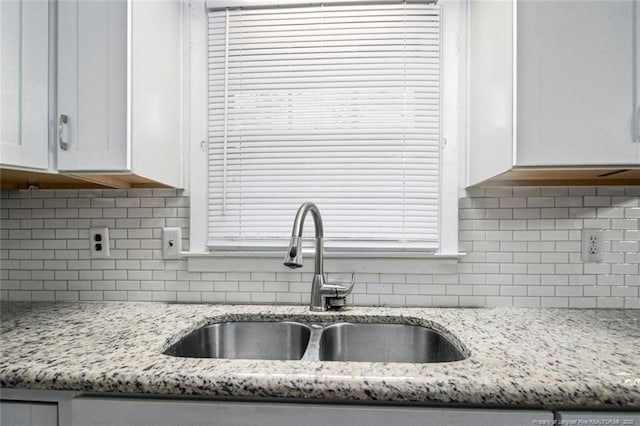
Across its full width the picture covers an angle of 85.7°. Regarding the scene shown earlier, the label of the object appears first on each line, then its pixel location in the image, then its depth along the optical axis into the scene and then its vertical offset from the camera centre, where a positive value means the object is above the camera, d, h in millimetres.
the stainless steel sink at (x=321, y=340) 1183 -460
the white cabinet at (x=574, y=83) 965 +365
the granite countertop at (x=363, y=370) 723 -366
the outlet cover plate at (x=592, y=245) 1303 -124
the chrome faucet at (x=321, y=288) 1234 -280
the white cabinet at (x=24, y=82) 964 +368
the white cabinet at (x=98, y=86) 1049 +377
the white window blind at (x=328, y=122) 1351 +350
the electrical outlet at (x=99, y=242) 1401 -134
